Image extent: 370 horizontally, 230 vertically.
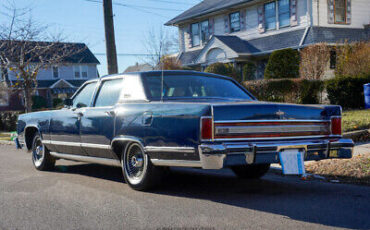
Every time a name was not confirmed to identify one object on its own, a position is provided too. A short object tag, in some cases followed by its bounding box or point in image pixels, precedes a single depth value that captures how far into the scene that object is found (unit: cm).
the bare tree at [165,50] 2742
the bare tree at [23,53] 1705
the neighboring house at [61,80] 4147
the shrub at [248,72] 2323
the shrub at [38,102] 3872
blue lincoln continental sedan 486
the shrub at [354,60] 1725
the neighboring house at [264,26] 2244
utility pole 1251
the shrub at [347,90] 1507
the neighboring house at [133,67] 7627
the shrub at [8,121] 2136
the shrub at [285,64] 2108
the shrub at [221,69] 2069
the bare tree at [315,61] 1828
